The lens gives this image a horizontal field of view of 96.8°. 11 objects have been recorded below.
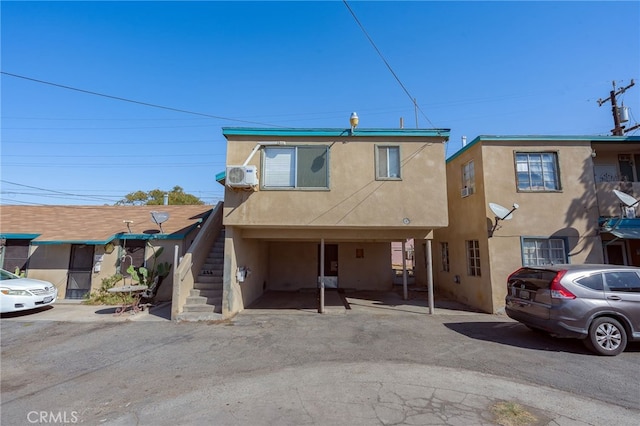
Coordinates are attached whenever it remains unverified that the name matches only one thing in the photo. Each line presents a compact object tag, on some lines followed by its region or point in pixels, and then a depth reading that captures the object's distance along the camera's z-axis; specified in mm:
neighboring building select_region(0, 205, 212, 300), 11359
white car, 8469
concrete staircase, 8352
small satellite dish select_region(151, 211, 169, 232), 11078
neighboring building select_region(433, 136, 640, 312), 9617
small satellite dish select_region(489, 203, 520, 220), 9348
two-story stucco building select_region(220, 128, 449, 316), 8797
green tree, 34250
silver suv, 5750
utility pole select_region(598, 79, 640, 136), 13820
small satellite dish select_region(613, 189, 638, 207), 9318
